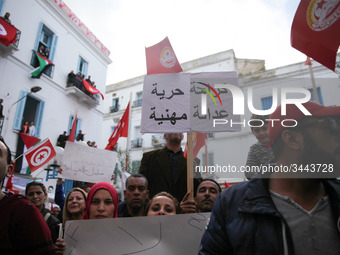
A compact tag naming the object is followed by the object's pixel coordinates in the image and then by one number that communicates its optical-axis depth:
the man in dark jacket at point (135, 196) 3.16
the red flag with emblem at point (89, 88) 14.50
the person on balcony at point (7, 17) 10.17
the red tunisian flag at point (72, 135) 6.90
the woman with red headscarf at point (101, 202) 2.81
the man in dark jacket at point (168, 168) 3.53
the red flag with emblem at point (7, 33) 9.99
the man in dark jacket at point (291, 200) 1.19
